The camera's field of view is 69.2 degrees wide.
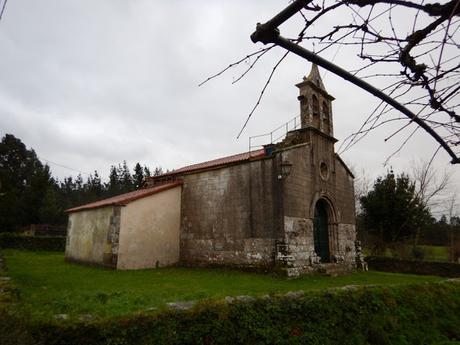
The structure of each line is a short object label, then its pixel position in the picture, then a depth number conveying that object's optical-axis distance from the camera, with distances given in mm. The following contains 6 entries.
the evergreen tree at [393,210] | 21650
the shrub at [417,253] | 23891
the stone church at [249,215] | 13617
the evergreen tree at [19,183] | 32531
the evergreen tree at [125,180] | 57438
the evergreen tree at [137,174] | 56159
